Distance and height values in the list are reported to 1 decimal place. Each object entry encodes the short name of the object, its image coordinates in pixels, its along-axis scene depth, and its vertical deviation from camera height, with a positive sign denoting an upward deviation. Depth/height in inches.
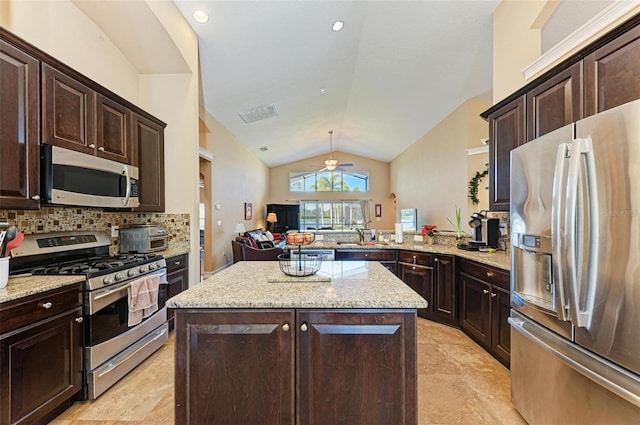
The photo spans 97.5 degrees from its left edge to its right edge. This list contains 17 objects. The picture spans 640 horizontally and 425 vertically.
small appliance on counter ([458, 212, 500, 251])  123.0 -9.9
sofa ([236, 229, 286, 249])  220.1 -22.8
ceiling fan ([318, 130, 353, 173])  319.9 +55.7
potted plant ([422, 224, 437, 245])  157.5 -12.4
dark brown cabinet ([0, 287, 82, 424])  58.4 -34.2
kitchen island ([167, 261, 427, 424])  48.8 -25.9
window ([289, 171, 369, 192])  447.2 +50.6
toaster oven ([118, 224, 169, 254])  116.0 -10.4
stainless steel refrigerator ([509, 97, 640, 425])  43.9 -10.5
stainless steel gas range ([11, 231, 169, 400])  76.3 -23.0
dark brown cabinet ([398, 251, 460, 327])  126.3 -32.9
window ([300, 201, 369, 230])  446.3 -0.6
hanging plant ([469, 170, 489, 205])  207.9 +20.0
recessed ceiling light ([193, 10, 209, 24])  117.7 +84.3
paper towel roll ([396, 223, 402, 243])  160.2 -12.5
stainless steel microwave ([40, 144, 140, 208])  77.7 +11.0
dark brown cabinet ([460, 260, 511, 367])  91.7 -35.3
